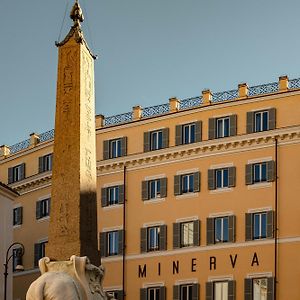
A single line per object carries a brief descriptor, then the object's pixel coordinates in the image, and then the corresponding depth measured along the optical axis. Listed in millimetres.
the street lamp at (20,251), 60581
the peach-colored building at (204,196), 50500
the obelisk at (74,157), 20375
